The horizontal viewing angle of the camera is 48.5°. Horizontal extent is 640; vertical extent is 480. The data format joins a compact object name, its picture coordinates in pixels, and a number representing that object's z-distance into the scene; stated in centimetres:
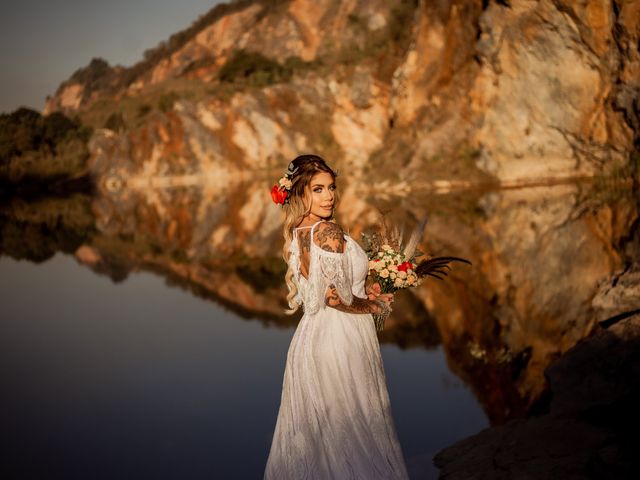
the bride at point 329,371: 450
